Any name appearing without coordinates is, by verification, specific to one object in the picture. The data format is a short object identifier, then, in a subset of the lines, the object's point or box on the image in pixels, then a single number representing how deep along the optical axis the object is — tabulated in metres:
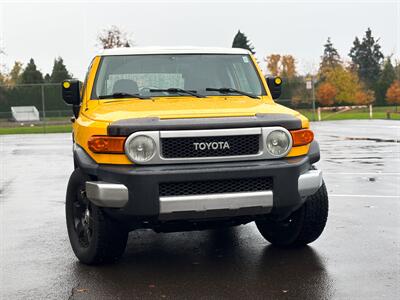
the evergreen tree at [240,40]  86.91
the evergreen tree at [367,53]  102.69
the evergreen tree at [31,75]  75.31
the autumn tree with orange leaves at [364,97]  61.28
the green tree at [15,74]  77.57
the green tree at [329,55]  86.25
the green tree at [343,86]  61.06
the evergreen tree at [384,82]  66.38
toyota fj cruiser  4.79
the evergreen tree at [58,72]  74.19
